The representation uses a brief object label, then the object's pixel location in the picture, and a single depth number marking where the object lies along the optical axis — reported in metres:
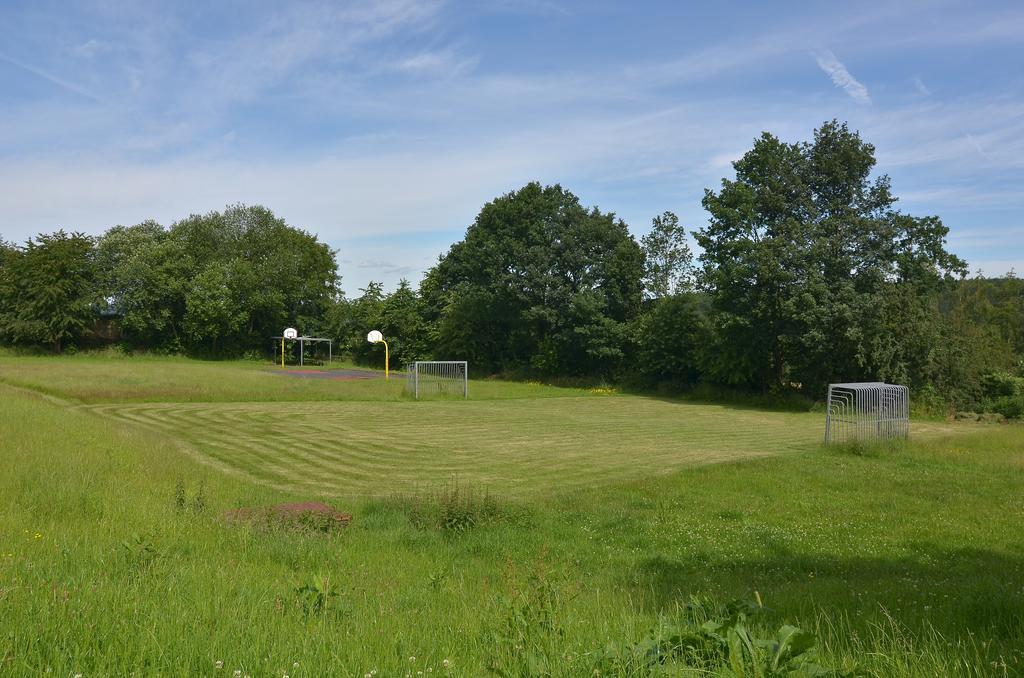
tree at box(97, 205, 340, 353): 65.88
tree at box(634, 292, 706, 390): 40.44
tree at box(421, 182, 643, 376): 47.25
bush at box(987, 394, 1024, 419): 30.09
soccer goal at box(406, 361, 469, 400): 35.75
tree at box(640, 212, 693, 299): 48.31
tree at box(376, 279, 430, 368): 62.44
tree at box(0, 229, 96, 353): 62.38
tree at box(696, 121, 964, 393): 32.03
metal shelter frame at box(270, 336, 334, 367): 64.92
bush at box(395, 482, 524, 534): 9.64
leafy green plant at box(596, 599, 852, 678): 3.06
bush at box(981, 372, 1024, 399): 31.08
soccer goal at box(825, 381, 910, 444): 18.53
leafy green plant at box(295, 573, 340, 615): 4.38
